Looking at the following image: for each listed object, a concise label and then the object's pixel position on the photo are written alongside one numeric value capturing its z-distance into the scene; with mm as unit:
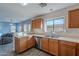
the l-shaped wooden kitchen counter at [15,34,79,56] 1564
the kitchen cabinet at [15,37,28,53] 1763
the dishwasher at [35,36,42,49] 1956
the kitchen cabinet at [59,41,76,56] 1562
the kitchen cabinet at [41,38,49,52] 2092
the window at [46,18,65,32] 1551
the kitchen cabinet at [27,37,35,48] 1863
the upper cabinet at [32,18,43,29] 1542
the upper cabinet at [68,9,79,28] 1499
